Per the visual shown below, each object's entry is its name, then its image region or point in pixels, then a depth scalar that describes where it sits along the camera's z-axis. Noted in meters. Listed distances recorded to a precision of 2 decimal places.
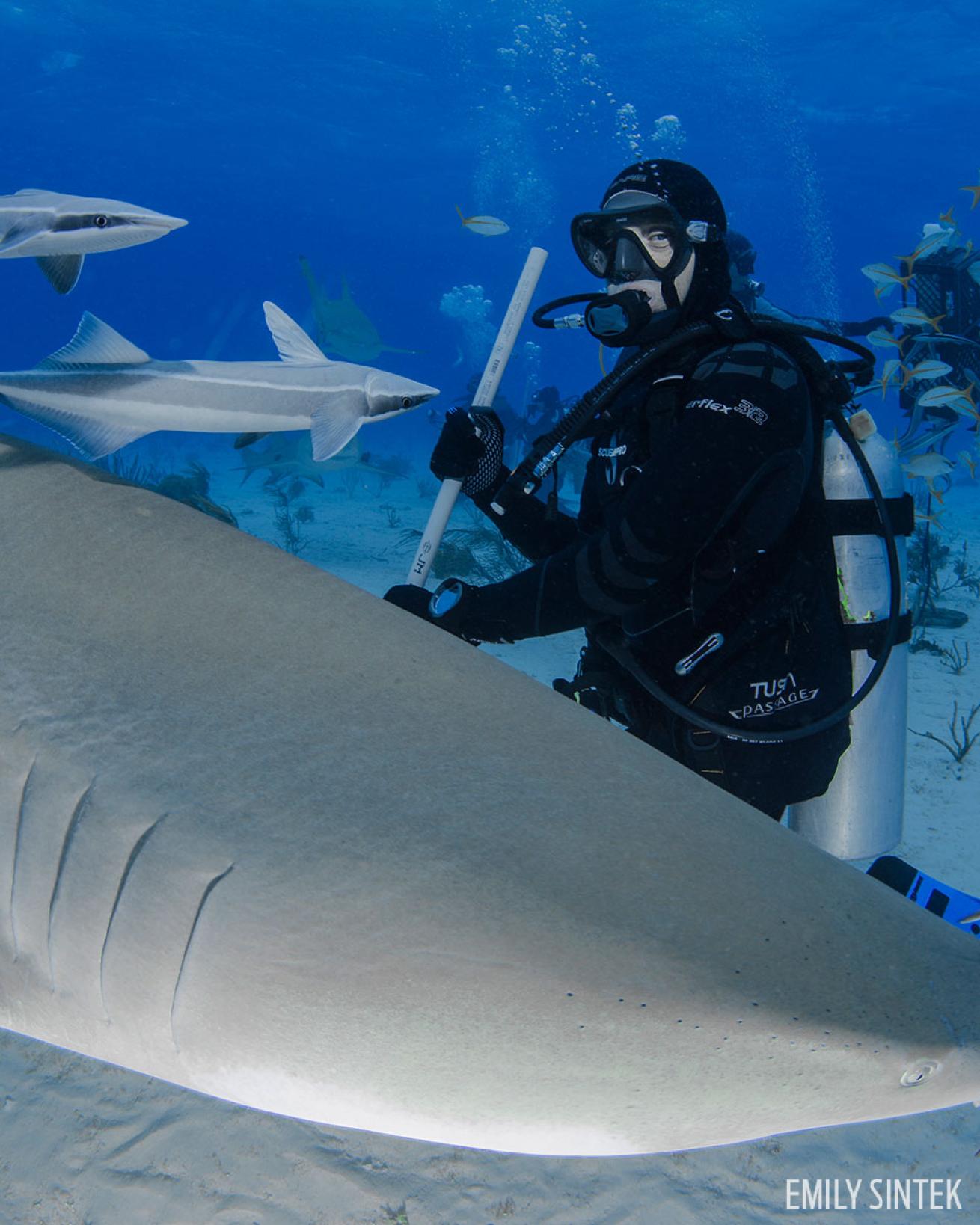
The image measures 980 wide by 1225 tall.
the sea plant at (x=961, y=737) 5.73
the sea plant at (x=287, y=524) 11.34
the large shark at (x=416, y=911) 0.92
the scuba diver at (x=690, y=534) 2.05
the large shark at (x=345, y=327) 12.79
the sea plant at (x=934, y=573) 8.95
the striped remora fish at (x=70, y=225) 1.32
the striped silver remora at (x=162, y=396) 1.41
